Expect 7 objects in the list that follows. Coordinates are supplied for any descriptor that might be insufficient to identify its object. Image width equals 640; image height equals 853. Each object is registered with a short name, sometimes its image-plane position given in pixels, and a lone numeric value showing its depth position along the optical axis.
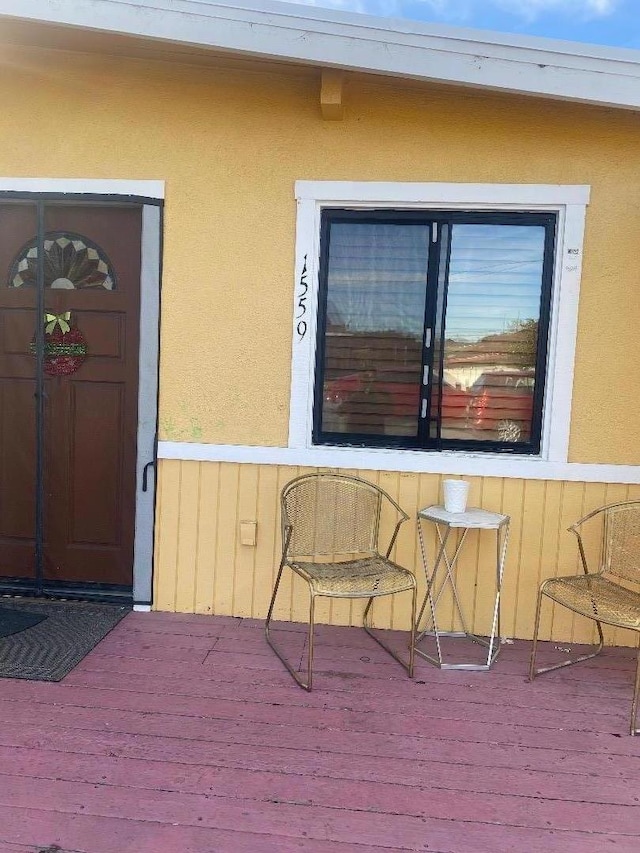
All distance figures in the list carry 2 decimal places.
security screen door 3.32
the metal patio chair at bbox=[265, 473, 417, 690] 3.10
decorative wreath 3.34
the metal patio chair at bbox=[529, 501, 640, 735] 2.66
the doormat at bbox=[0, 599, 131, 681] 2.69
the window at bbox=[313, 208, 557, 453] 3.16
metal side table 2.86
